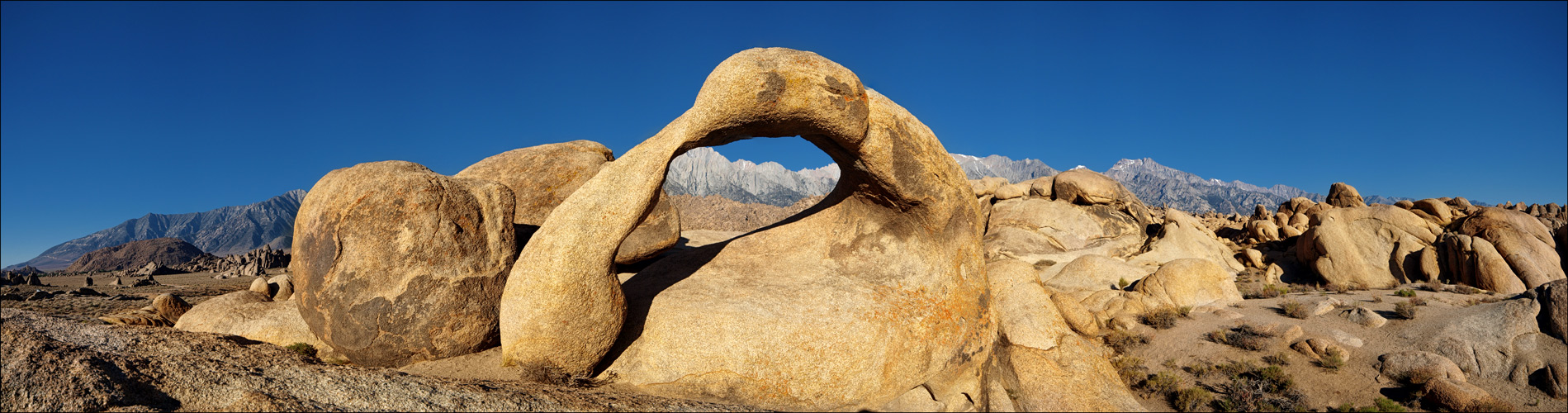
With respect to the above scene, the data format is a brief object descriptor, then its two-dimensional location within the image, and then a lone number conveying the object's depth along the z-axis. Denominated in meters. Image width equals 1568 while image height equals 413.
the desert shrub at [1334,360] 10.26
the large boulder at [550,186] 10.07
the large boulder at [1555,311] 8.74
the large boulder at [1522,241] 16.38
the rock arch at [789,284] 6.42
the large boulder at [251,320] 8.05
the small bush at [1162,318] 13.47
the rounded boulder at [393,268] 7.06
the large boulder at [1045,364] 7.95
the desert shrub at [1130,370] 10.80
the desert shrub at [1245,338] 11.58
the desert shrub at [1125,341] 12.66
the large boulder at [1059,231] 24.47
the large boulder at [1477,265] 16.20
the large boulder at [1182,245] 23.44
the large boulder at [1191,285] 14.99
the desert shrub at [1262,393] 9.16
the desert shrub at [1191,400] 9.44
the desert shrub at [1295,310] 13.14
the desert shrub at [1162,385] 10.23
